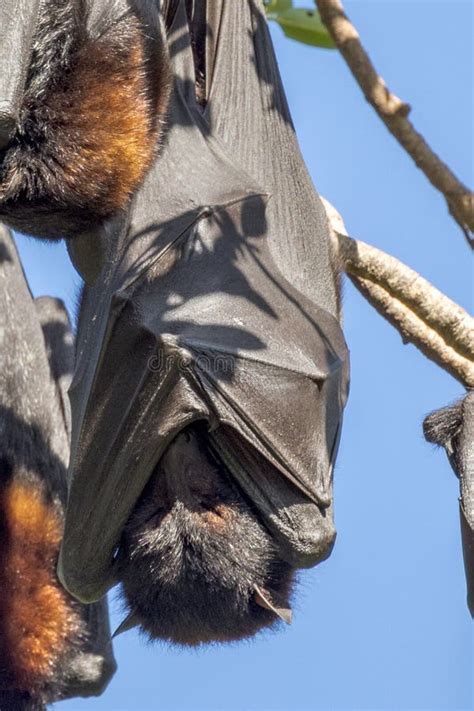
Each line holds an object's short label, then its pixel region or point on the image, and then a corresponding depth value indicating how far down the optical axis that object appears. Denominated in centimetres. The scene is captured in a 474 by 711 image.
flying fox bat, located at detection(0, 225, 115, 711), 1123
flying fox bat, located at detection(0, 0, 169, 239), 765
